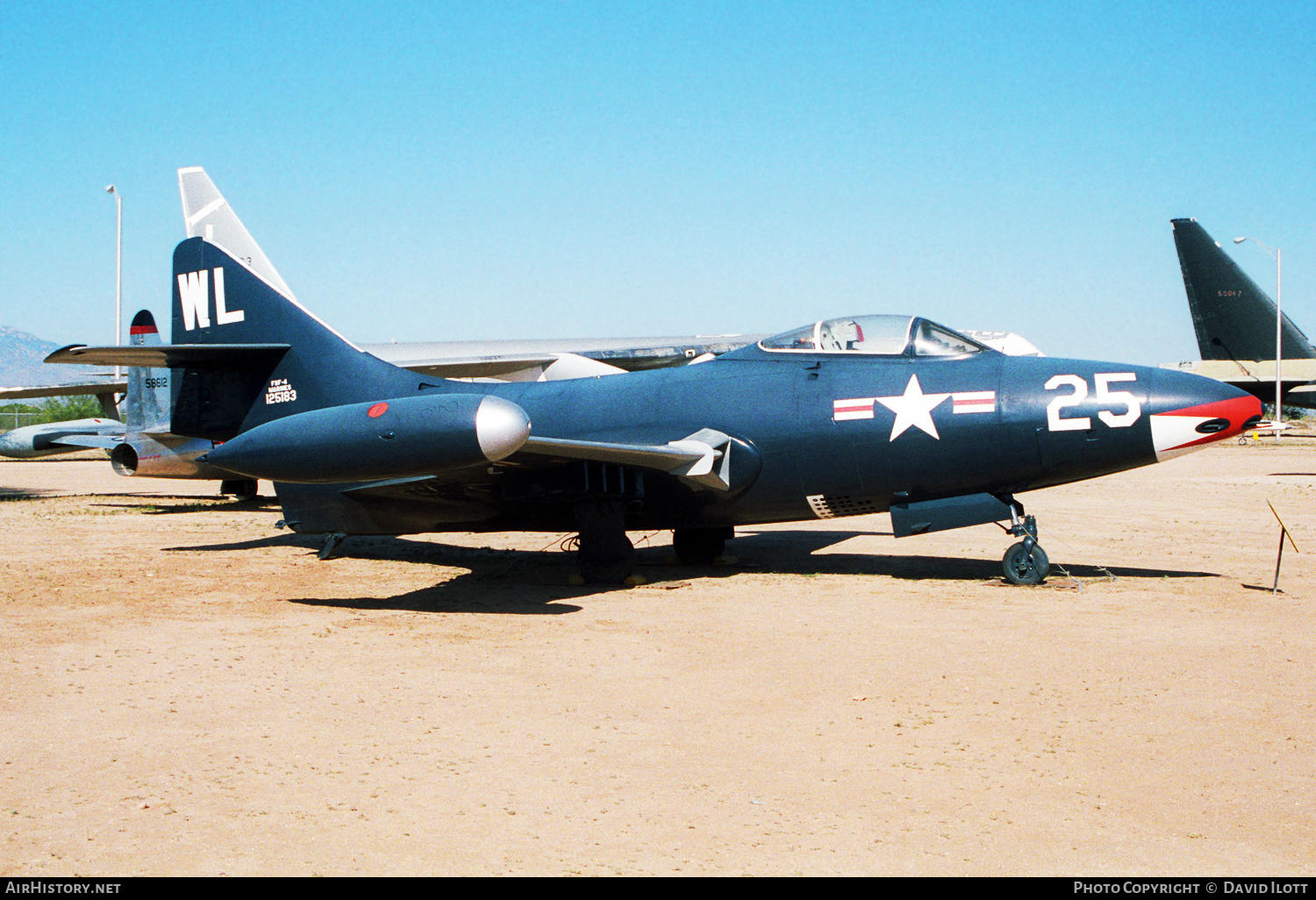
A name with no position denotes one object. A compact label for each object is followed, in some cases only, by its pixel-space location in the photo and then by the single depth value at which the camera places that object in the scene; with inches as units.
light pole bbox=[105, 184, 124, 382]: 1753.2
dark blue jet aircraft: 346.6
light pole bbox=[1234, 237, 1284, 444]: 1645.2
